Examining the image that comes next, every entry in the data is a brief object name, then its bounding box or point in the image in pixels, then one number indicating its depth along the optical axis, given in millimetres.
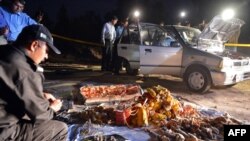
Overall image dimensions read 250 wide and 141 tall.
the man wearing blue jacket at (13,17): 6184
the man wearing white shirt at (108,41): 10721
